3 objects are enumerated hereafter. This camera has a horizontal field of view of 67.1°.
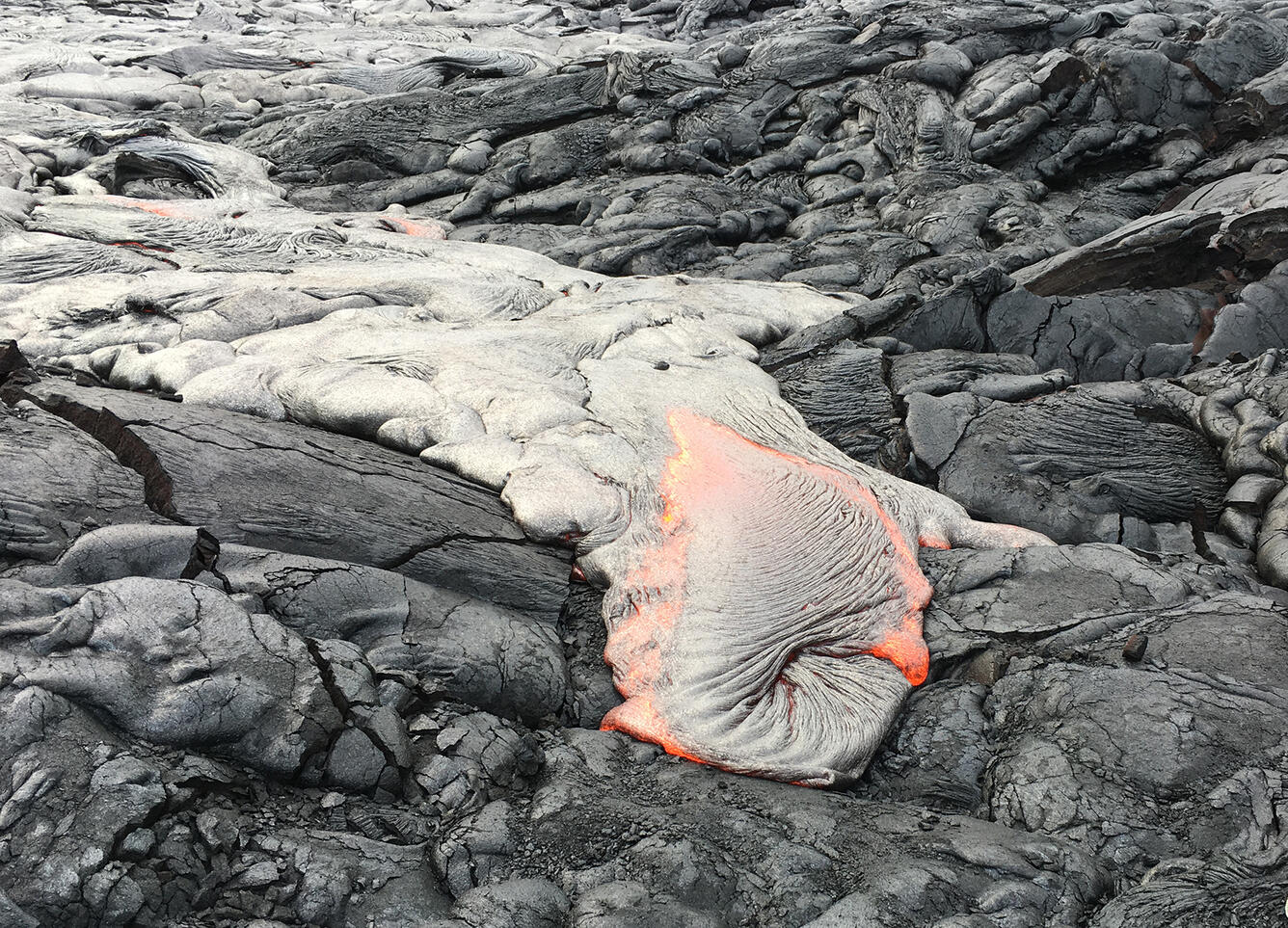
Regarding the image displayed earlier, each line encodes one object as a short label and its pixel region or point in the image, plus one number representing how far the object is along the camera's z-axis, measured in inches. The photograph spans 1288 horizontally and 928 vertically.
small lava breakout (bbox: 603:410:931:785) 165.9
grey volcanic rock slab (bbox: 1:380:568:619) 175.8
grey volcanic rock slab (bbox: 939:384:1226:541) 229.9
